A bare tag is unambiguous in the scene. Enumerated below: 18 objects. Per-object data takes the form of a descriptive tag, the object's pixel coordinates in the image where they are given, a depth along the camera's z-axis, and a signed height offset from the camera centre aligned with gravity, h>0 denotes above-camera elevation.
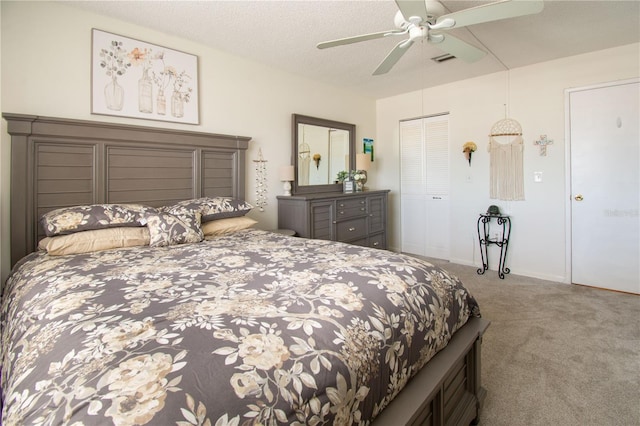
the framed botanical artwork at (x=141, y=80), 2.62 +1.17
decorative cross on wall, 3.80 +0.83
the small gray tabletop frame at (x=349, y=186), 4.64 +0.40
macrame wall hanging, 4.02 +0.67
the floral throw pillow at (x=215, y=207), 2.74 +0.06
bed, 0.73 -0.34
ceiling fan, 1.79 +1.19
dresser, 3.65 -0.03
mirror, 4.12 +0.85
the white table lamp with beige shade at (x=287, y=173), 3.80 +0.47
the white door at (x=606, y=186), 3.33 +0.29
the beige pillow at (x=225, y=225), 2.75 -0.10
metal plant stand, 4.10 -0.32
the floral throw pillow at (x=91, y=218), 2.07 -0.03
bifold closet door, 4.81 +0.43
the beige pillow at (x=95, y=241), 2.00 -0.17
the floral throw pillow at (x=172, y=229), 2.26 -0.11
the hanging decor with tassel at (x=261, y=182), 3.73 +0.37
